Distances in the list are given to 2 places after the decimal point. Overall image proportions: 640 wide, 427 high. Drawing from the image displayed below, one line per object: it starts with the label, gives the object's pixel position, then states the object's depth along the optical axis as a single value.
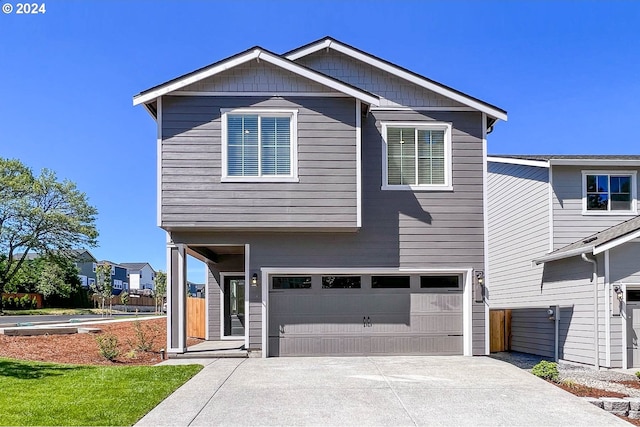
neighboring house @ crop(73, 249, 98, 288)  63.10
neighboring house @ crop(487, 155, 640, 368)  12.93
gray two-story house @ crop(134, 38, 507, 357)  12.22
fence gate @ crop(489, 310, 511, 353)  16.81
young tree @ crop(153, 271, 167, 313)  45.83
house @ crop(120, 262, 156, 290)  78.49
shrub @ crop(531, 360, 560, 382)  10.16
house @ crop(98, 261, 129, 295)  70.13
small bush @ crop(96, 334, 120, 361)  12.47
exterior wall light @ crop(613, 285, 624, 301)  12.88
